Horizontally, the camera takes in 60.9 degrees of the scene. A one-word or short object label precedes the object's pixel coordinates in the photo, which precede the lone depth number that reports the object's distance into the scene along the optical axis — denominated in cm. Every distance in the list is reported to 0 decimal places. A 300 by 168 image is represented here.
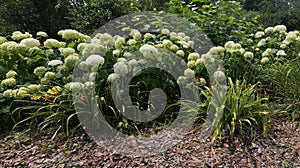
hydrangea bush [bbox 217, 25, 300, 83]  285
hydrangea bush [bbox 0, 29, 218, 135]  220
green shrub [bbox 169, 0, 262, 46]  359
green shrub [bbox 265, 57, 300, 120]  243
